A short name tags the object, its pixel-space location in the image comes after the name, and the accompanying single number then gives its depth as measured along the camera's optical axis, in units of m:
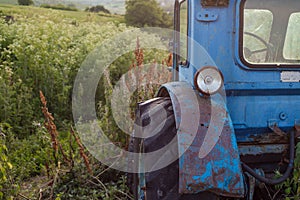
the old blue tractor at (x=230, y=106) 2.42
